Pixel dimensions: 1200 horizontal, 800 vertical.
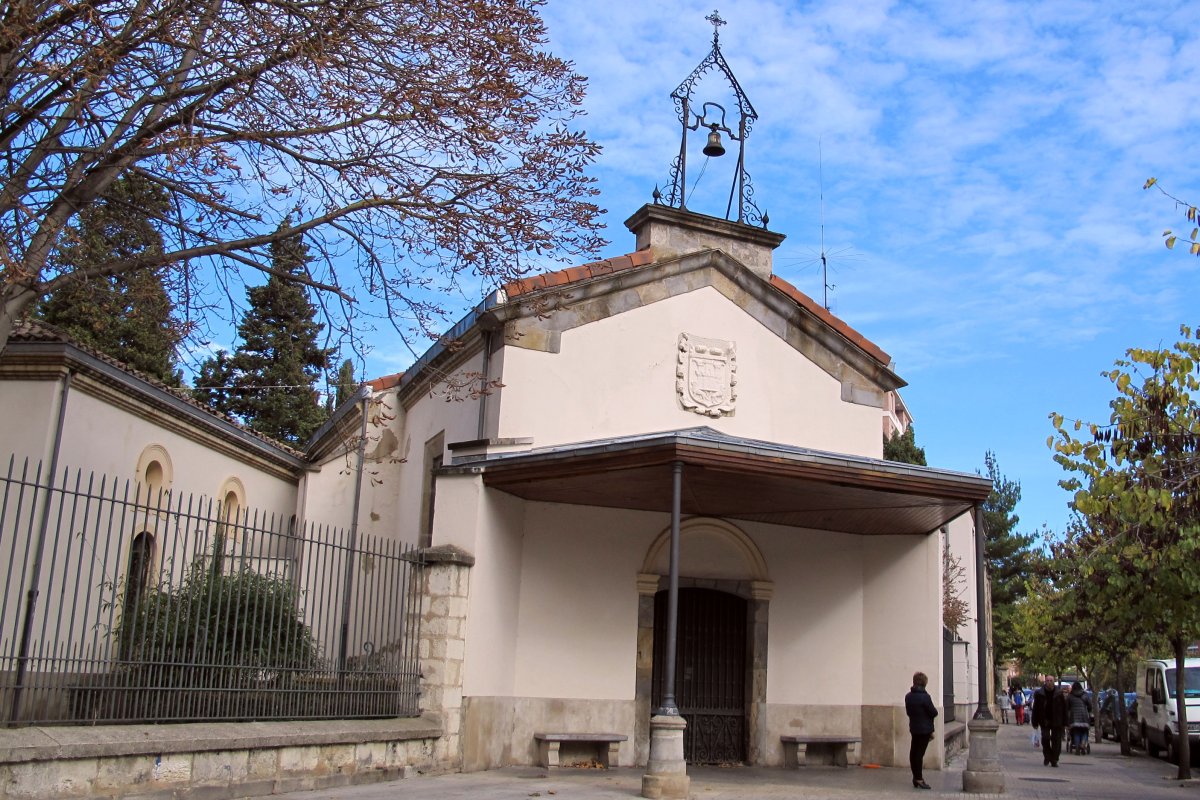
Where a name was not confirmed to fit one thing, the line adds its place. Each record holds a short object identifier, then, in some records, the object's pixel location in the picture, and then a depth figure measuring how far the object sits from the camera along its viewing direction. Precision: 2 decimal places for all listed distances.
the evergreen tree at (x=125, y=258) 9.14
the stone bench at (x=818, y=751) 13.88
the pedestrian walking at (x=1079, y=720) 22.19
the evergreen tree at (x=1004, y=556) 48.25
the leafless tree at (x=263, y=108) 7.75
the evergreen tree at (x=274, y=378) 32.38
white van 20.51
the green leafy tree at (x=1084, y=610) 15.66
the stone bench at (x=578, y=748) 12.56
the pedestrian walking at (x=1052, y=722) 18.53
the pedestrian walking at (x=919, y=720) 12.20
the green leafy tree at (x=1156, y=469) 9.58
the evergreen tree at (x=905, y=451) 32.84
